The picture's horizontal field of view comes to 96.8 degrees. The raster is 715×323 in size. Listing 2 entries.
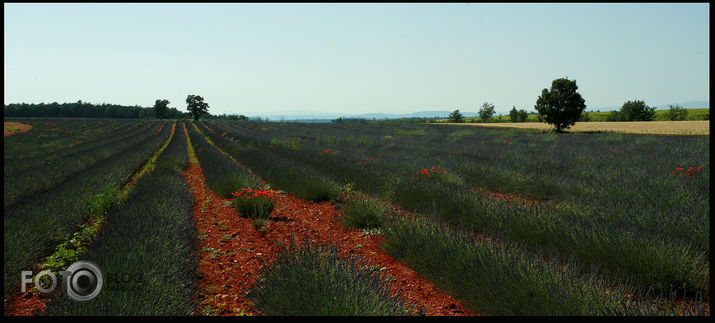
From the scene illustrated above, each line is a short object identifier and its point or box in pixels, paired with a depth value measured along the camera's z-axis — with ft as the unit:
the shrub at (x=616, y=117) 208.33
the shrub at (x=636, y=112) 197.71
